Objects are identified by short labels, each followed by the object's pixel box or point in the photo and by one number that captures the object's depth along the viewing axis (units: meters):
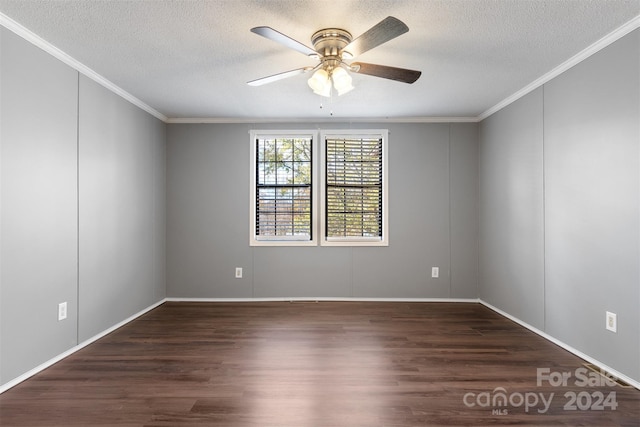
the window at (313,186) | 4.60
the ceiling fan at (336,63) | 2.16
